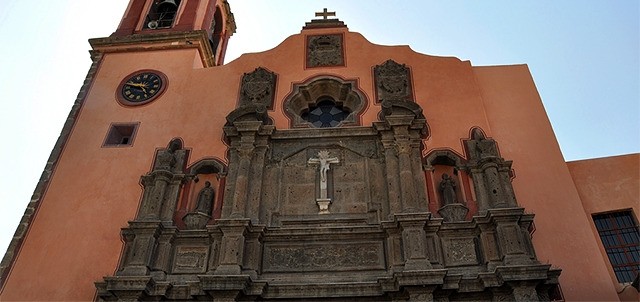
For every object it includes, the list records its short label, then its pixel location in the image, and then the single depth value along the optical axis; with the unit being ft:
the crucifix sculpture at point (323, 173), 31.04
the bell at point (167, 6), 50.62
